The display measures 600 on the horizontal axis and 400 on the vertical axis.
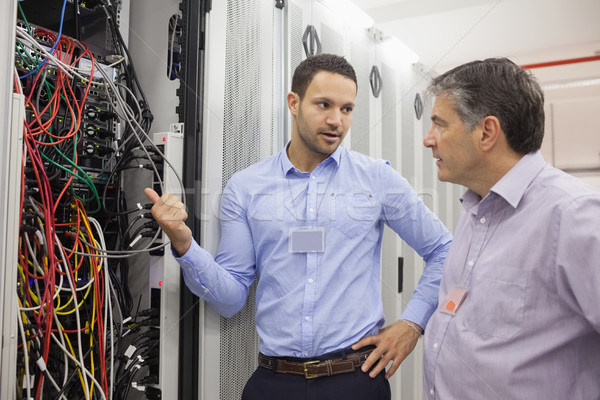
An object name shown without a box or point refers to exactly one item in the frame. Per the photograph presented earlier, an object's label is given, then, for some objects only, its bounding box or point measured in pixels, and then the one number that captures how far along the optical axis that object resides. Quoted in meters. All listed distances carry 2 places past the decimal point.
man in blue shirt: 1.29
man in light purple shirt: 0.81
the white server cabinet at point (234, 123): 1.48
